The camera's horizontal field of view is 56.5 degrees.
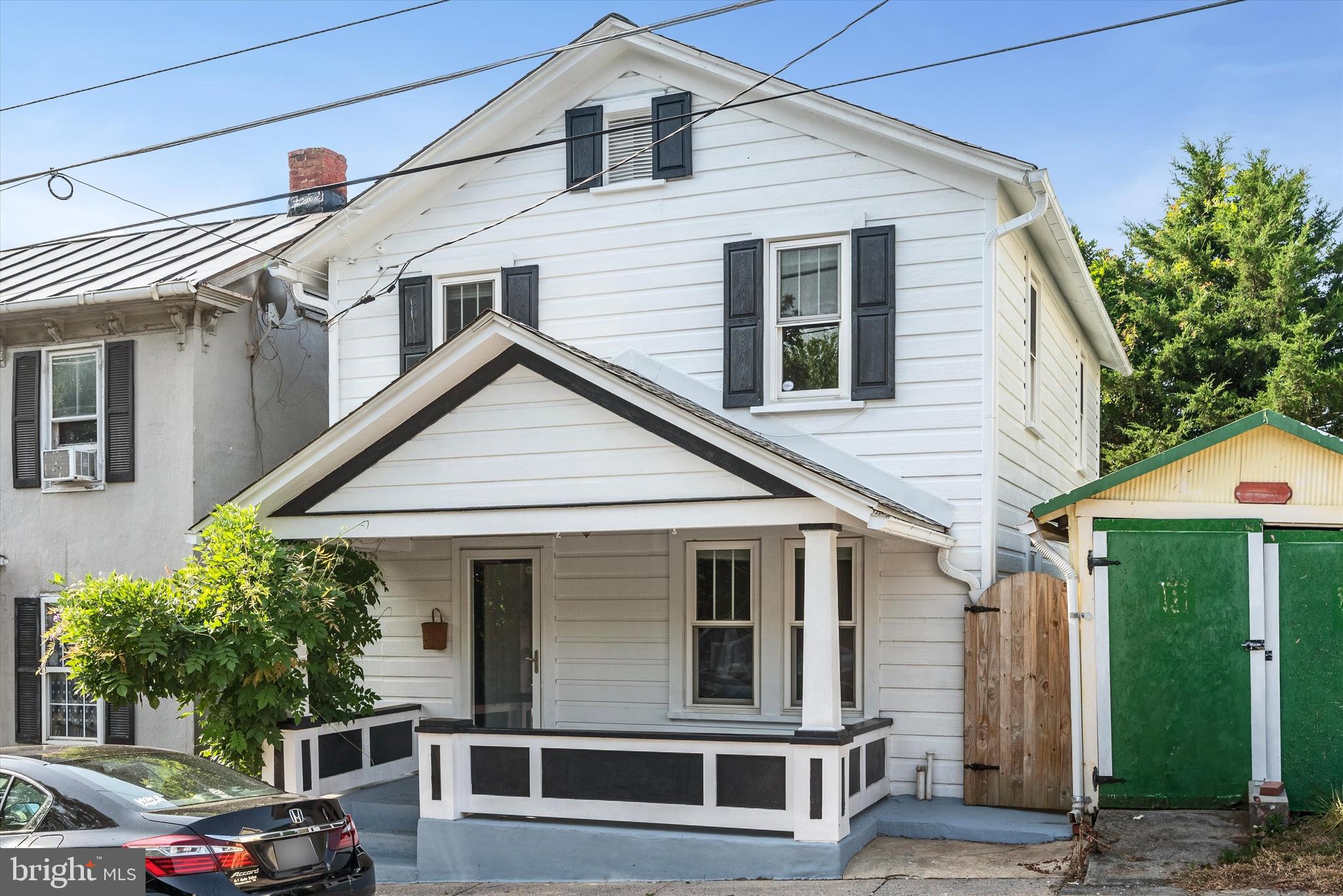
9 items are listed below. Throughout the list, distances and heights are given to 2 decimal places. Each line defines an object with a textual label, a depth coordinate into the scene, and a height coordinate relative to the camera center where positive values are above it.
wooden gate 10.23 -1.42
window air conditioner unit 13.92 +0.72
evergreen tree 26.31 +4.57
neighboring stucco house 13.57 +1.19
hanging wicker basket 12.71 -1.08
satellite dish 14.28 +2.71
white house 9.62 +0.73
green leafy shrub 9.54 -0.83
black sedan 6.37 -1.55
